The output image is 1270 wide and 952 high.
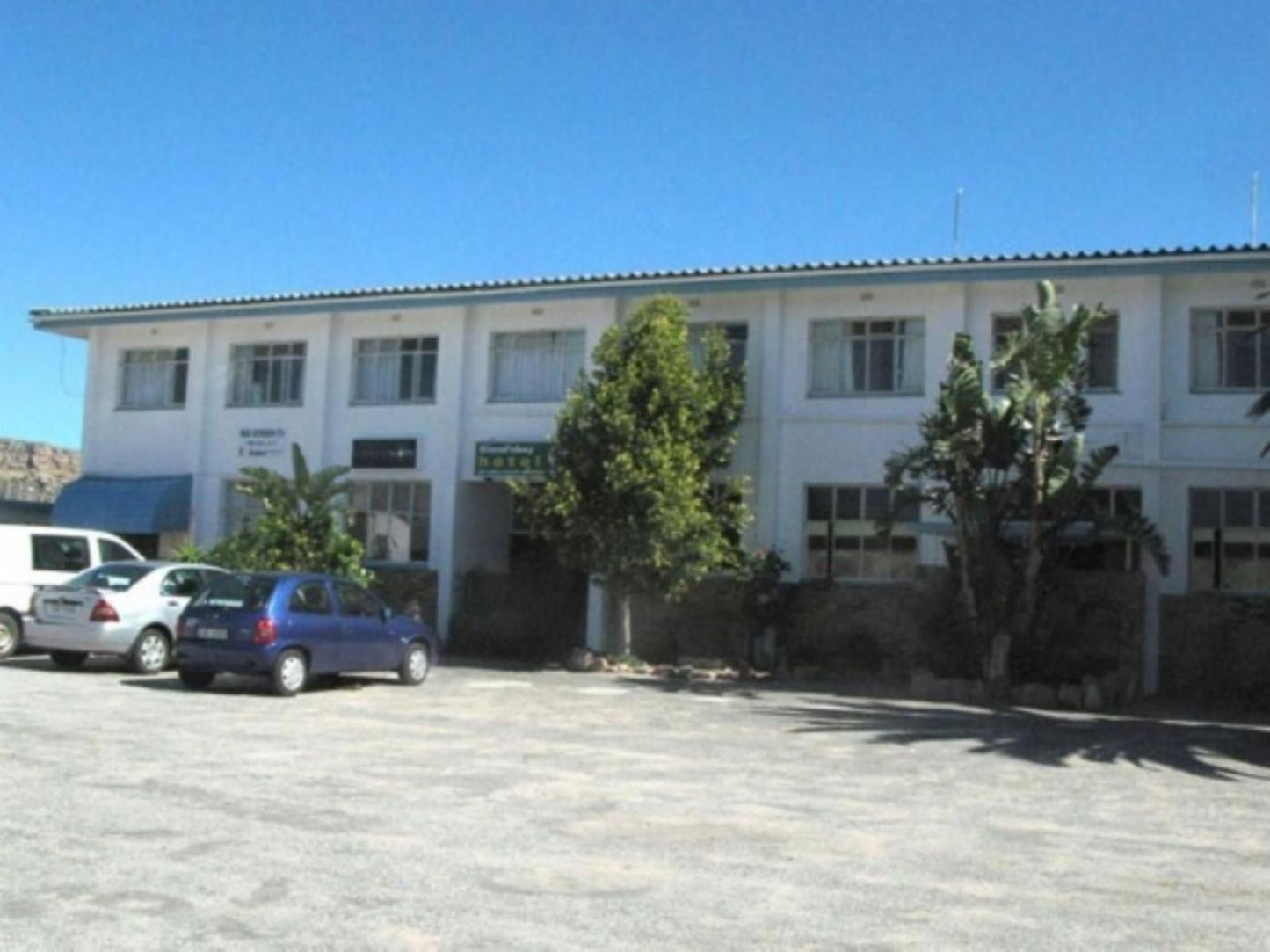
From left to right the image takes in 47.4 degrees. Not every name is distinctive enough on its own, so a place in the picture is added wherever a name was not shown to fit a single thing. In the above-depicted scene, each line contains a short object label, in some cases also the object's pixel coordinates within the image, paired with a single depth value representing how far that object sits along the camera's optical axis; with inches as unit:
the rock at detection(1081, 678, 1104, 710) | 768.3
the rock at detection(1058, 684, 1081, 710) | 772.6
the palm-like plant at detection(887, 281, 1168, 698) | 771.4
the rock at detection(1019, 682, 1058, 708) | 781.3
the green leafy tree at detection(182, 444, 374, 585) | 925.8
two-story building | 882.1
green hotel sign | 1016.2
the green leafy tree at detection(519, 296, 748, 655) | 883.4
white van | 781.9
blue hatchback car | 657.0
